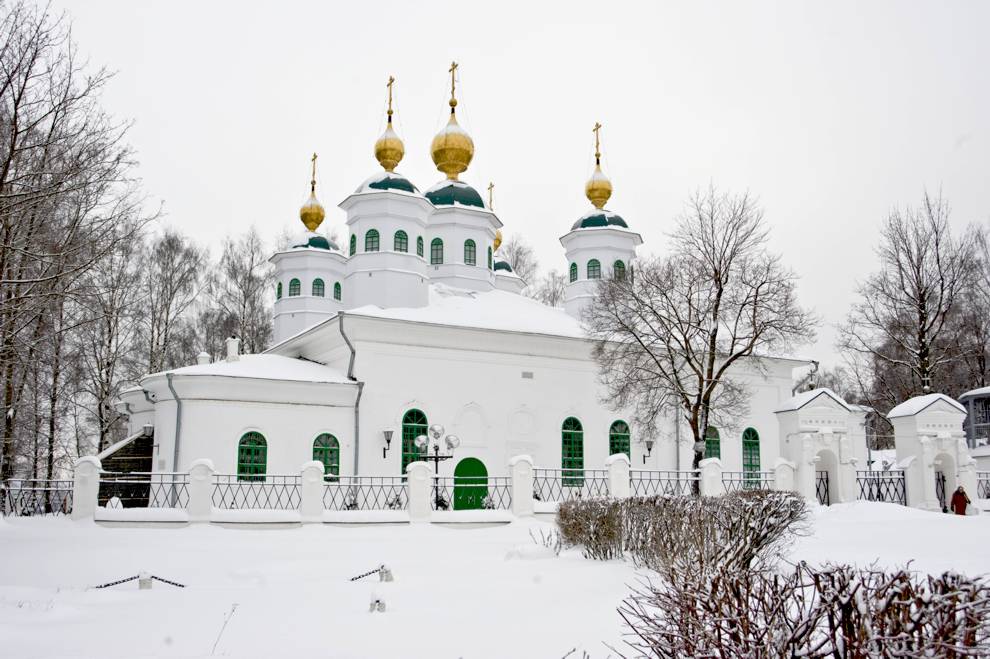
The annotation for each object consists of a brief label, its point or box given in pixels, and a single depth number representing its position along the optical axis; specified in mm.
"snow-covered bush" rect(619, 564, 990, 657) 3568
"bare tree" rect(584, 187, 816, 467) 20328
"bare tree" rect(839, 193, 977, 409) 25609
